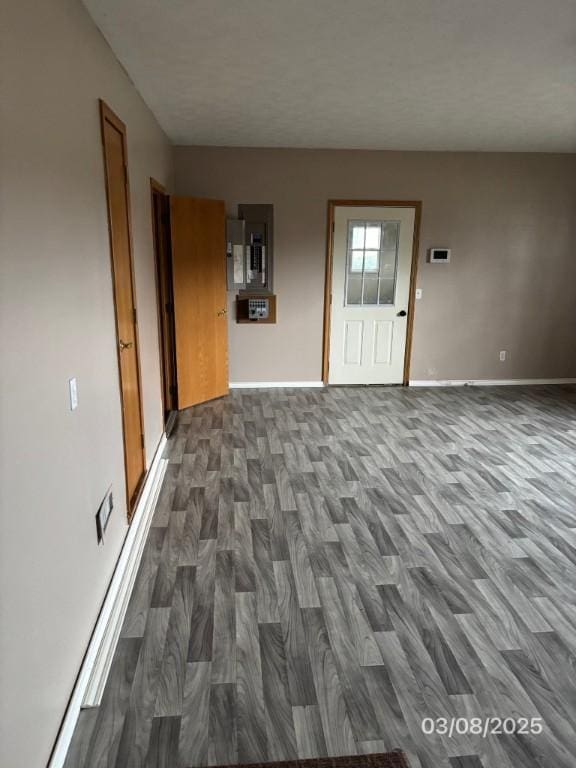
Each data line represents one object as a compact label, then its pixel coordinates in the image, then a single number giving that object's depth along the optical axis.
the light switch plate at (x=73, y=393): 1.92
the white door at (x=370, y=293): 5.84
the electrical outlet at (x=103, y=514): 2.29
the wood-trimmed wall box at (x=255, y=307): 5.84
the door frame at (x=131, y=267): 2.55
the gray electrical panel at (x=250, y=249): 5.63
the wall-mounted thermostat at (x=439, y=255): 5.92
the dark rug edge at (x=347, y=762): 1.67
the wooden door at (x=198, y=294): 4.99
